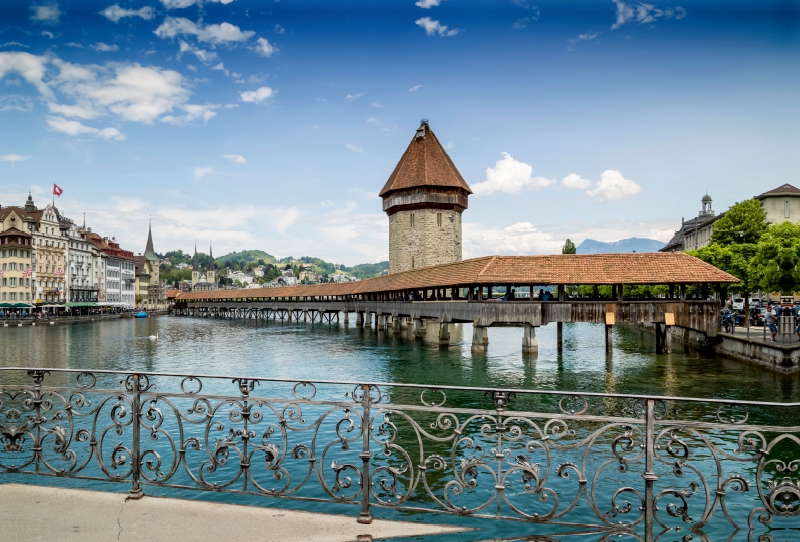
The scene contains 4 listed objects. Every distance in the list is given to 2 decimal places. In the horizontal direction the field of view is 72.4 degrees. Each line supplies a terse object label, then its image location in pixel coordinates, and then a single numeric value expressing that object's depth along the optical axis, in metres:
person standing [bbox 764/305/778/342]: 20.62
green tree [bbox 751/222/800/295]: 24.92
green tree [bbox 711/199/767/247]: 44.04
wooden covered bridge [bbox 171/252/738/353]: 23.95
